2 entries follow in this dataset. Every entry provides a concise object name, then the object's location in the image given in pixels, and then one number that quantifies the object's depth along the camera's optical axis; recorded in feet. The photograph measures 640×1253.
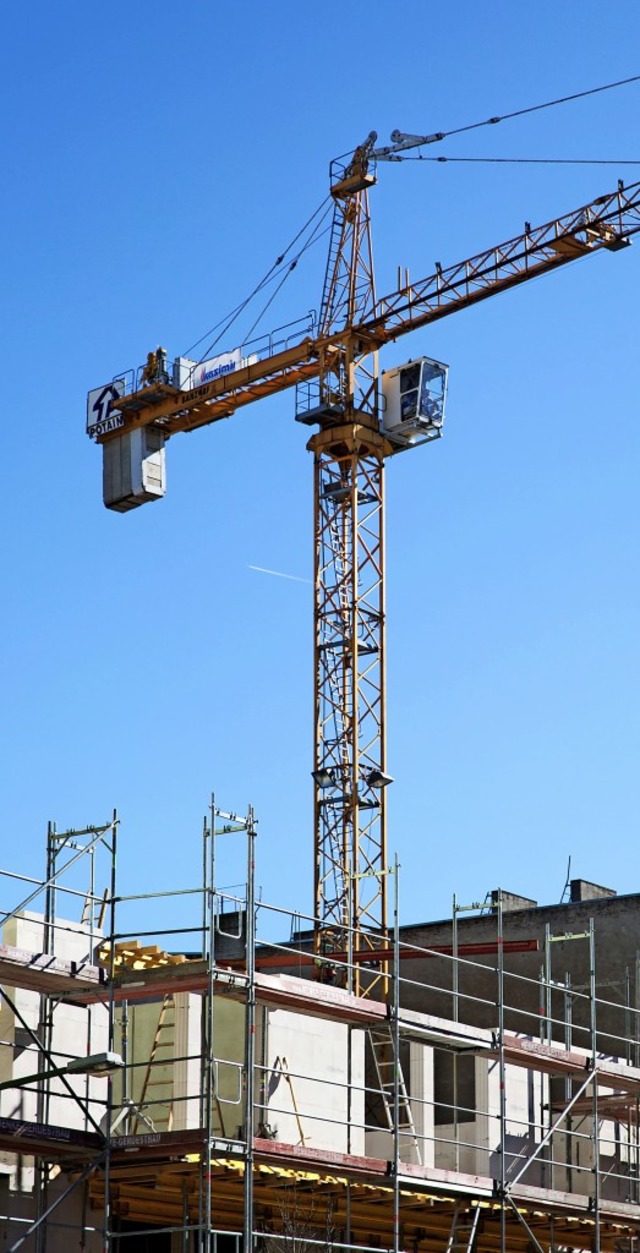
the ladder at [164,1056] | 105.70
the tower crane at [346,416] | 191.42
